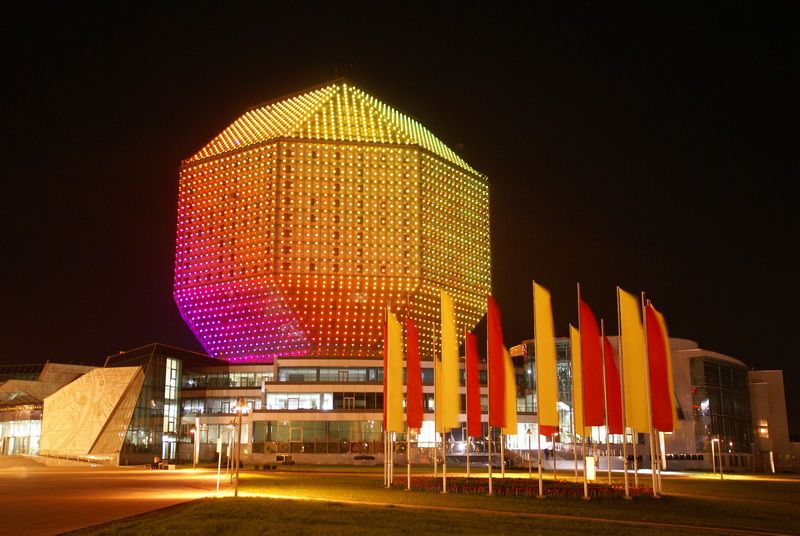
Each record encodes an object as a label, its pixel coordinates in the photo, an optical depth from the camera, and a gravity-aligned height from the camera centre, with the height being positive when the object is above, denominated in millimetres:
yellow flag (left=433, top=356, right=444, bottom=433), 39812 +3023
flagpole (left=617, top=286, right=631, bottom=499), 33281 +2656
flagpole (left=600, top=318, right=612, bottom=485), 36384 +3028
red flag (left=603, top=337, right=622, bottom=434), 38469 +2998
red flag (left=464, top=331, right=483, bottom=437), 39156 +2735
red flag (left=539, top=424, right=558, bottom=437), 35656 +1285
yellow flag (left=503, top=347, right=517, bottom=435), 36625 +2208
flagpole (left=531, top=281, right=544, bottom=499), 34969 +2247
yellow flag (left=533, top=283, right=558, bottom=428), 35031 +3928
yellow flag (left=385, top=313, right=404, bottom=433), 39156 +3670
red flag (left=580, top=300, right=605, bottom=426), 34969 +3161
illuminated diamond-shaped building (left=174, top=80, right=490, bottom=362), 102688 +27714
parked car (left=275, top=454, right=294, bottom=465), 78312 +204
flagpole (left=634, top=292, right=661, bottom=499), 33938 +1860
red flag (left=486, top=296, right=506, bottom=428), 36281 +3662
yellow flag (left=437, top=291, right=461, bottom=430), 38156 +3193
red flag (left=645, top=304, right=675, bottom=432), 34531 +3020
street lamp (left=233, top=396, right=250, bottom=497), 38712 +2529
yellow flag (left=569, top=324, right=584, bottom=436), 38031 +3790
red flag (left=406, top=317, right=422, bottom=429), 39531 +3536
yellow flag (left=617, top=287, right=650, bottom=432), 34469 +3270
